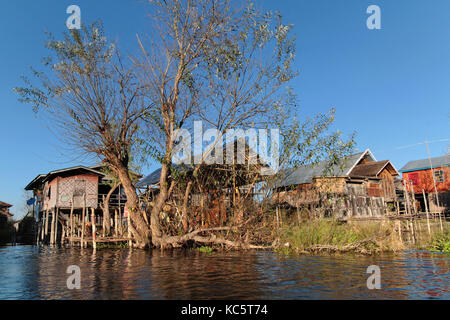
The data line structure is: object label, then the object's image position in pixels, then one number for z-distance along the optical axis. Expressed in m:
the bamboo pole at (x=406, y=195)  30.02
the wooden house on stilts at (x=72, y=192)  27.05
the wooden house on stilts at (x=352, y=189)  22.57
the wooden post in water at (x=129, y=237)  17.93
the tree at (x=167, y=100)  15.07
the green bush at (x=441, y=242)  13.72
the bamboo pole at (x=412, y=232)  21.36
